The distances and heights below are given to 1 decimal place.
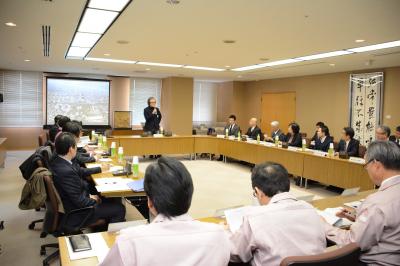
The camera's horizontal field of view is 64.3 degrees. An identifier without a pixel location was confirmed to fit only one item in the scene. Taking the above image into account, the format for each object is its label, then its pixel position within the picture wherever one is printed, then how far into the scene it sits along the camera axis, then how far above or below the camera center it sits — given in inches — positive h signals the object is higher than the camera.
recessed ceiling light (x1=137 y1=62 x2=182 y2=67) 317.5 +50.4
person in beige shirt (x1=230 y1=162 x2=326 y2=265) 58.9 -22.1
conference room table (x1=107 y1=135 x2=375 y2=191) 206.1 -33.3
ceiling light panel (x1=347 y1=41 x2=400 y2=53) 200.7 +47.8
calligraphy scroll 312.3 +15.6
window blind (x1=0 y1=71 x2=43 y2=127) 418.3 +15.3
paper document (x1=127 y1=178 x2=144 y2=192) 118.5 -27.8
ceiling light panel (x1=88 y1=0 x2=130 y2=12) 136.6 +47.7
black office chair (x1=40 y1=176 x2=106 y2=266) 108.0 -36.5
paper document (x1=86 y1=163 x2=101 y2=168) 165.1 -27.6
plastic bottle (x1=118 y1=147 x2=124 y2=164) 178.5 -24.6
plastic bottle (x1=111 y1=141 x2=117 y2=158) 198.8 -24.3
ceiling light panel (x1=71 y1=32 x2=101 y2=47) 201.9 +49.7
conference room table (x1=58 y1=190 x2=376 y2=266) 65.1 -29.6
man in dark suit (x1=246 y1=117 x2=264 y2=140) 330.6 -15.4
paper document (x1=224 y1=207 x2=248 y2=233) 79.7 -26.4
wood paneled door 419.8 +11.0
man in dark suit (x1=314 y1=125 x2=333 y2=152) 253.9 -16.9
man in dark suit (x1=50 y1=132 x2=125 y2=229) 109.2 -26.5
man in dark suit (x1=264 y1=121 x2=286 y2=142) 304.0 -16.9
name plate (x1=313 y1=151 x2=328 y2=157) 227.6 -25.8
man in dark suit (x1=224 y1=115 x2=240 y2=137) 354.0 -13.7
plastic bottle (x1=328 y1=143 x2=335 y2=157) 224.4 -23.8
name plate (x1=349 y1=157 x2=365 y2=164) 201.3 -26.6
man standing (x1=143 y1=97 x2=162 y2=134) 321.6 -4.5
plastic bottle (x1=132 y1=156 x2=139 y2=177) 144.3 -24.8
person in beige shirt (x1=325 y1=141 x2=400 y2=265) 66.0 -22.7
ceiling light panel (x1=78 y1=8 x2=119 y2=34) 153.0 +48.6
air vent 180.8 +47.8
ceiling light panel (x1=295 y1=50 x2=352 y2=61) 230.8 +48.7
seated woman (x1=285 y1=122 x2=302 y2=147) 278.7 -16.7
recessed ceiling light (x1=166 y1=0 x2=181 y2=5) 131.8 +46.8
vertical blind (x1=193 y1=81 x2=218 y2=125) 532.4 +21.7
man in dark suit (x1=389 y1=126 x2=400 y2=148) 229.7 -13.4
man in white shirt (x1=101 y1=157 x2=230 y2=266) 45.1 -17.8
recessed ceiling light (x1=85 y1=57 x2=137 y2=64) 298.5 +50.6
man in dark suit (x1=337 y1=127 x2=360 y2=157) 229.8 -18.0
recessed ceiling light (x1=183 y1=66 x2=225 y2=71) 339.3 +51.1
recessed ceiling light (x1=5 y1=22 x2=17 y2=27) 170.4 +46.5
